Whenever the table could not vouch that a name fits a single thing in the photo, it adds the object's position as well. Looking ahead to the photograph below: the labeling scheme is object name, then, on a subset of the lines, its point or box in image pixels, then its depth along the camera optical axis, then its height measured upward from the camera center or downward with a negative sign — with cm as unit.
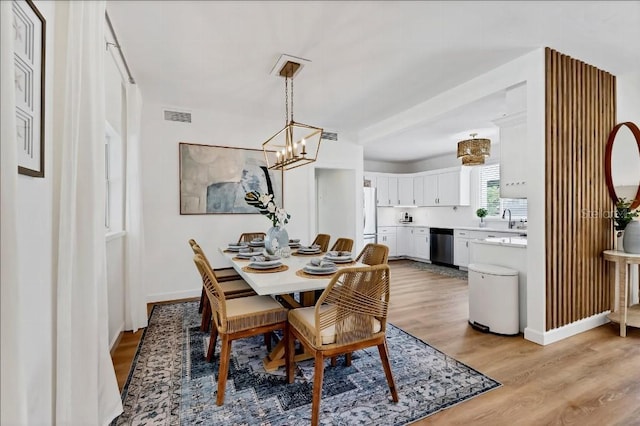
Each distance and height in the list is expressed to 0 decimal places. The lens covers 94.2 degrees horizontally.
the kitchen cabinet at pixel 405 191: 761 +54
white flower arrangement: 287 +1
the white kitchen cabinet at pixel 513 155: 297 +60
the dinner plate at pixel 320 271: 203 -41
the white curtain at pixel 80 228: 134 -8
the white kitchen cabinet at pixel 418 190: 739 +54
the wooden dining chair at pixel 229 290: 260 -70
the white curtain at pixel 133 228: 305 -18
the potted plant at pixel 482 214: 600 -4
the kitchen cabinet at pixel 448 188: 647 +56
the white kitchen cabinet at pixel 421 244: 695 -75
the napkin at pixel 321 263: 216 -39
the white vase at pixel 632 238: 296 -26
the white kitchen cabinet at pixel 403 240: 743 -71
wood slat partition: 273 +23
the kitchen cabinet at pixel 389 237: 733 -62
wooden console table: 288 -78
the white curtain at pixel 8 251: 86 -12
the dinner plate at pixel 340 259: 251 -40
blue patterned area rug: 174 -120
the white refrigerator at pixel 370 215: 679 -7
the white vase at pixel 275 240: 280 -27
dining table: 180 -44
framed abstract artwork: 425 +51
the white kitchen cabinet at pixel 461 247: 604 -73
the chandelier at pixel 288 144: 293 +82
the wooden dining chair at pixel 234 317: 186 -70
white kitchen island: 293 -47
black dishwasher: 639 -75
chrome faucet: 560 -21
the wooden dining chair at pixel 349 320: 164 -64
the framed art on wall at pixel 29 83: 113 +52
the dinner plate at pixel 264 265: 225 -40
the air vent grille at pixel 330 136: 531 +137
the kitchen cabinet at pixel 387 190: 744 +55
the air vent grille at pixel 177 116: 414 +135
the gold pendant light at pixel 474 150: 432 +92
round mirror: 333 +55
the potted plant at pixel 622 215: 307 -3
